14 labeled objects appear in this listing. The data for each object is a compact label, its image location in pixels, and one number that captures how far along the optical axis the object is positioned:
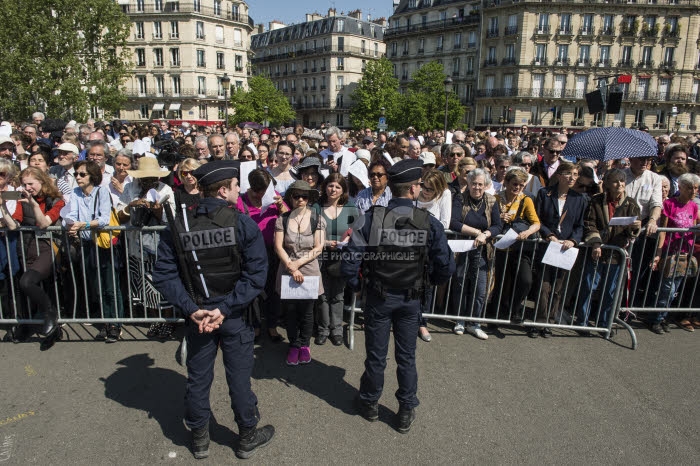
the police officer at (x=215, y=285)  3.00
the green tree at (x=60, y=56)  23.39
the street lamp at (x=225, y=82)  24.41
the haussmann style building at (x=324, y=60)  72.88
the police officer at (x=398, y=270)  3.44
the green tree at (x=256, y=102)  53.81
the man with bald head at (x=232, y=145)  6.95
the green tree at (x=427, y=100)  50.66
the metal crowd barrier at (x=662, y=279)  5.40
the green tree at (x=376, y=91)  57.53
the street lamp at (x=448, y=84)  20.49
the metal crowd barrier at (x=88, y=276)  4.77
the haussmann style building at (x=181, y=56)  52.97
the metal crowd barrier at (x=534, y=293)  5.18
